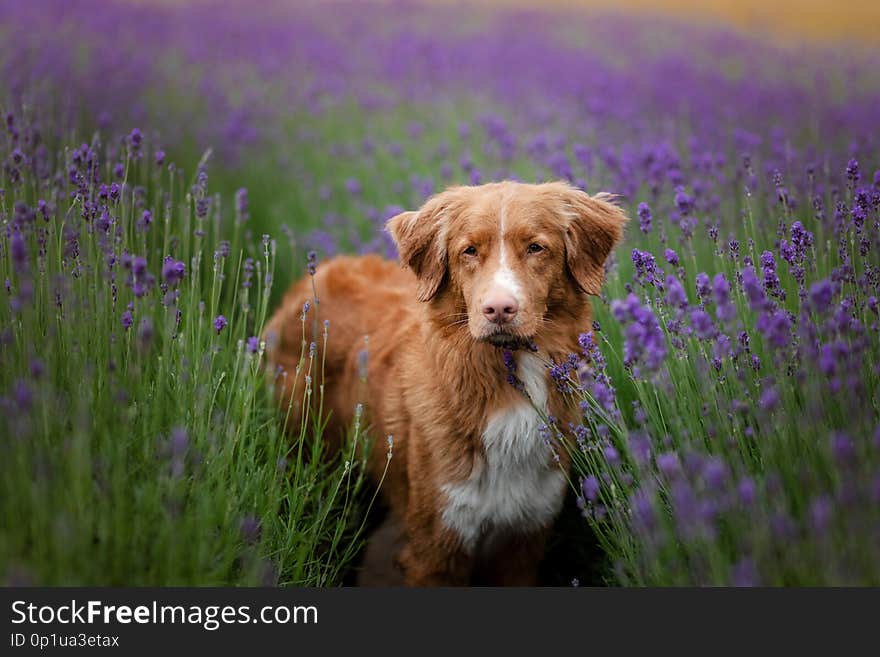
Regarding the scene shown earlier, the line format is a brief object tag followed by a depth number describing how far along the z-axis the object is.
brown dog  2.98
